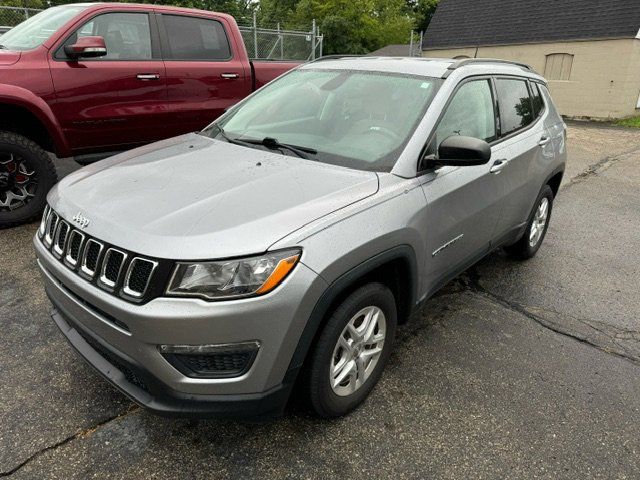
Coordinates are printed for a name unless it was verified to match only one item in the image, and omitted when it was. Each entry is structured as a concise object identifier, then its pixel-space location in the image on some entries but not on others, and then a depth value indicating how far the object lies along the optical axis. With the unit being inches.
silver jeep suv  72.1
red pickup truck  171.8
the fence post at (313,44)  557.7
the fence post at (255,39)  482.6
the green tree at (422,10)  1617.9
